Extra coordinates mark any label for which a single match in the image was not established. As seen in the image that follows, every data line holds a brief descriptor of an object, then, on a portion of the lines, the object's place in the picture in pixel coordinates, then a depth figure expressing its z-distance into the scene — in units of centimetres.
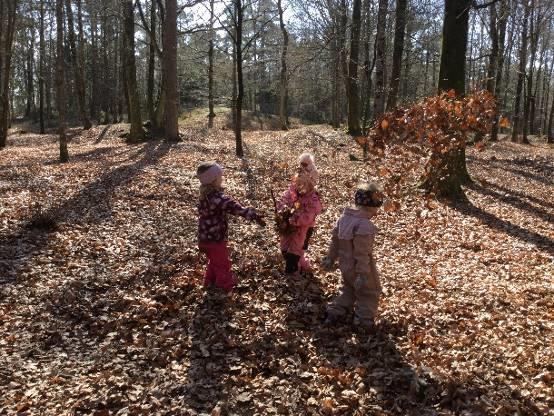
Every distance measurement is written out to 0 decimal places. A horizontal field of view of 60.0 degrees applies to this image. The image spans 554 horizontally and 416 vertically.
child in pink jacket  684
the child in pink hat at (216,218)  604
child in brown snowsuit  532
